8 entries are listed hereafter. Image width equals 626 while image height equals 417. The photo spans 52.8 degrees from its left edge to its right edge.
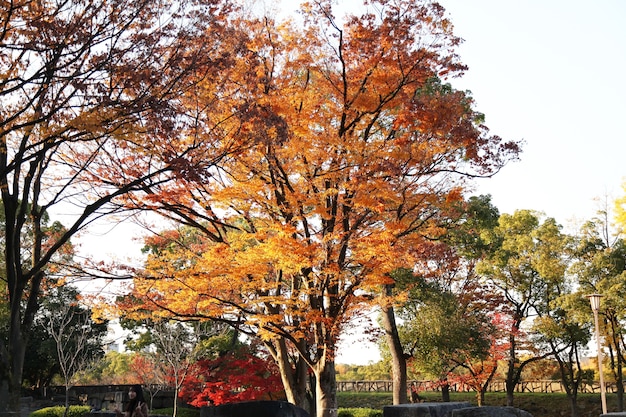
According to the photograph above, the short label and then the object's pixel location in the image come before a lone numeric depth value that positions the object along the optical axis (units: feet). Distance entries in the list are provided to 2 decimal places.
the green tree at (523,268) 86.07
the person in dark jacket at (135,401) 36.40
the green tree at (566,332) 81.25
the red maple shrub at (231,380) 69.97
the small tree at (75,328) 93.62
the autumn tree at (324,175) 41.37
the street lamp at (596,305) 53.42
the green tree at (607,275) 77.41
